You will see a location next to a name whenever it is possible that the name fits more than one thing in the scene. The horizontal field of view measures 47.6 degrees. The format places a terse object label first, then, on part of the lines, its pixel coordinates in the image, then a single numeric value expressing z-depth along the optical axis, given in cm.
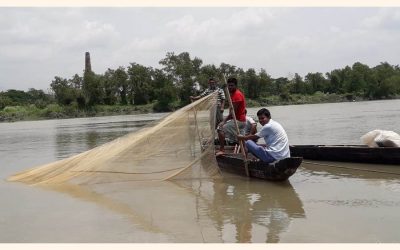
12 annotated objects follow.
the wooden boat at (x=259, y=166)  718
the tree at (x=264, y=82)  7862
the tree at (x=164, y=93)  7306
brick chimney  9534
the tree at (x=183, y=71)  7588
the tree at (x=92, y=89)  7550
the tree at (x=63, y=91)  7619
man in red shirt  884
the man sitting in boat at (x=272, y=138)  730
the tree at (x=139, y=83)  7594
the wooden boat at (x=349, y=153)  885
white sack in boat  908
